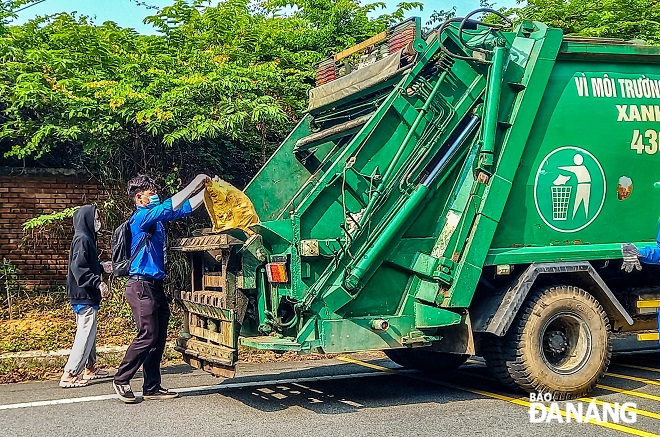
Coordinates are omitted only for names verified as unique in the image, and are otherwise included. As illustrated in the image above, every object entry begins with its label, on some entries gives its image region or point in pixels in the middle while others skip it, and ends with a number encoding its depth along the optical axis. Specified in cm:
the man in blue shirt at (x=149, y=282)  655
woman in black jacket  735
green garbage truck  625
